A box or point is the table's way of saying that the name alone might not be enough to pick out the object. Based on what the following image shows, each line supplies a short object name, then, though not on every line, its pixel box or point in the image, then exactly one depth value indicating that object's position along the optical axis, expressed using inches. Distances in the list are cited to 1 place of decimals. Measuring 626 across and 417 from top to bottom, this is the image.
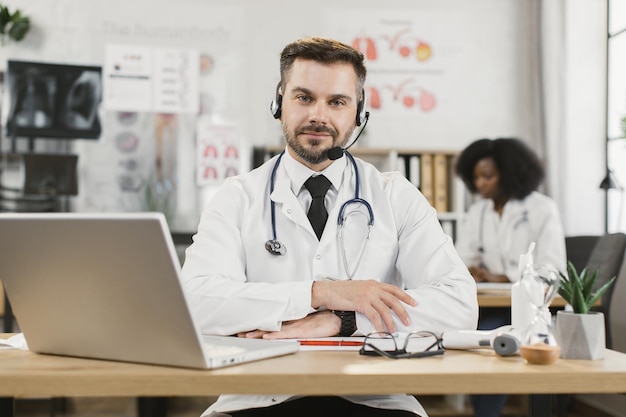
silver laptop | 39.0
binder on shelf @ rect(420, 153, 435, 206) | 177.3
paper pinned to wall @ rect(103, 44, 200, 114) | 181.6
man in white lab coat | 58.1
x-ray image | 176.4
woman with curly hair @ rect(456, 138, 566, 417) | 142.2
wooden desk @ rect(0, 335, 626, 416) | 39.3
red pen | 52.1
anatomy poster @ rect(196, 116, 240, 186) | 184.4
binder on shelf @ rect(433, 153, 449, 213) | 177.5
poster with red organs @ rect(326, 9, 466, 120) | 190.5
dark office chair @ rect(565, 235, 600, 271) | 134.4
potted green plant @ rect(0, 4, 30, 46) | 172.9
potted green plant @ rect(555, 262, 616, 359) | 46.6
